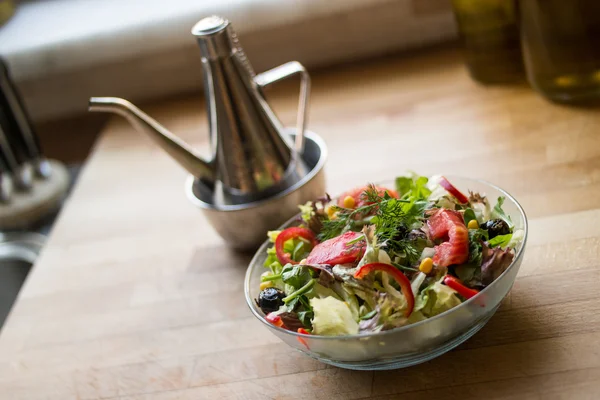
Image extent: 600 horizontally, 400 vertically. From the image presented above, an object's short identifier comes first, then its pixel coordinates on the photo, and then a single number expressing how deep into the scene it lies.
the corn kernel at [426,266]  0.68
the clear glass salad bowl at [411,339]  0.64
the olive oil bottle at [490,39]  1.17
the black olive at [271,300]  0.75
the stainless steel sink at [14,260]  1.46
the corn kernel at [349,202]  0.83
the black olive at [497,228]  0.73
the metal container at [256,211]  0.94
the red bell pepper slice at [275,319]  0.72
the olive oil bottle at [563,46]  1.01
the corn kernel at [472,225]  0.74
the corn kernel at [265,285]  0.79
